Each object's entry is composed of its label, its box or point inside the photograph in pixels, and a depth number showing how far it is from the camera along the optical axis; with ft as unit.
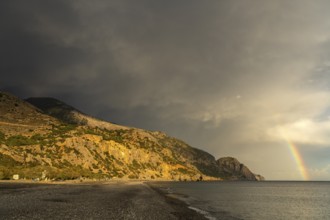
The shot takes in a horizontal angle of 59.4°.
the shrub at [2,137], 403.42
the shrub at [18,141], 403.34
